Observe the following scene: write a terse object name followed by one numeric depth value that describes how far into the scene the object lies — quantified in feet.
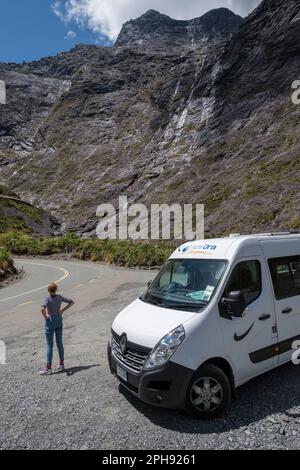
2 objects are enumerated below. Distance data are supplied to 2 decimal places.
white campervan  17.30
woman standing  24.58
